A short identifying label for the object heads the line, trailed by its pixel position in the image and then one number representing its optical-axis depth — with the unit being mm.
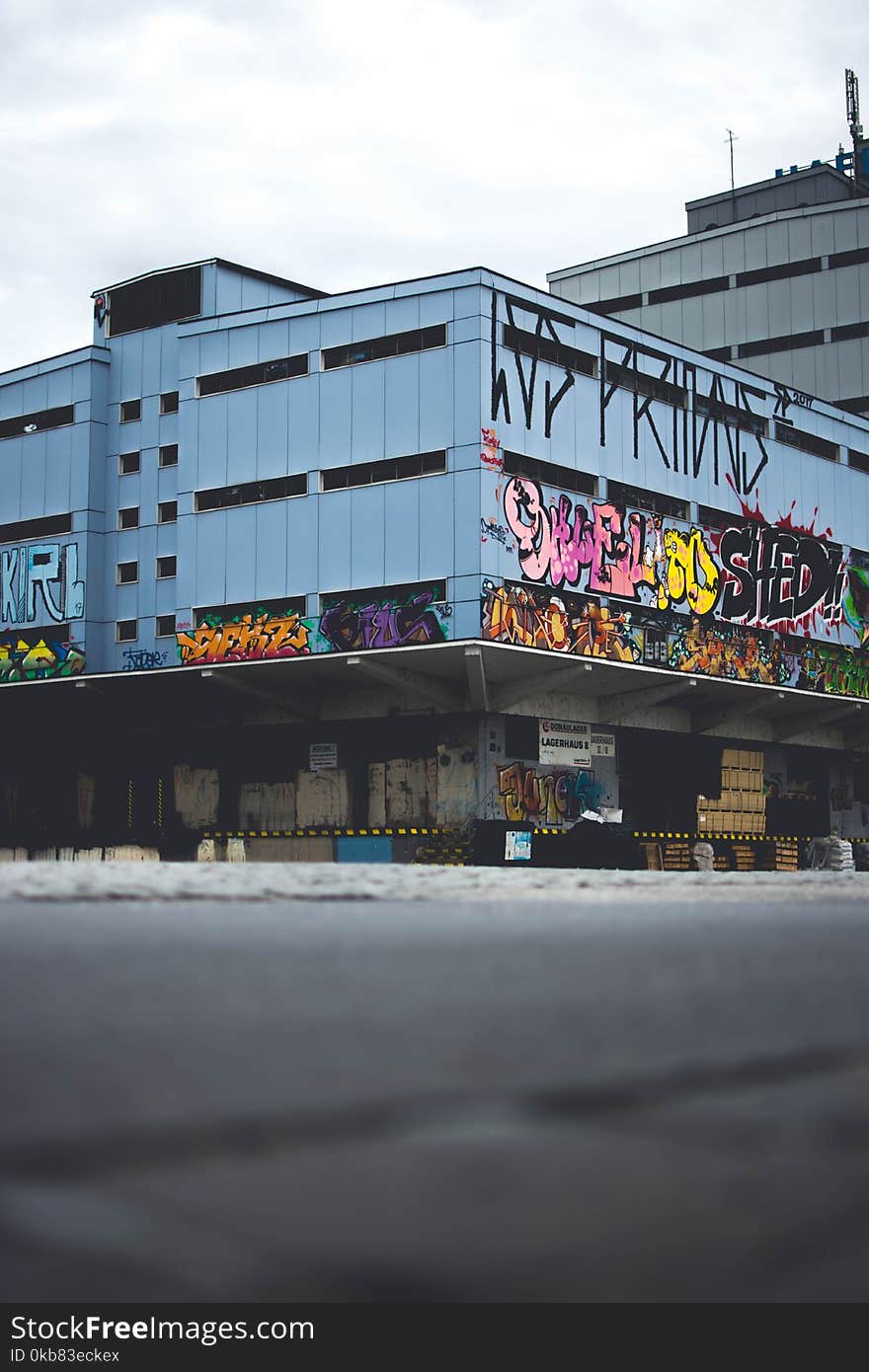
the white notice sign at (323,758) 29266
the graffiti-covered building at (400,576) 27734
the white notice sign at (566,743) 28750
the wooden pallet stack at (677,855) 30641
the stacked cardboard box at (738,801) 32219
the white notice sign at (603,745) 29914
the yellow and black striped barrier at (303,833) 28031
